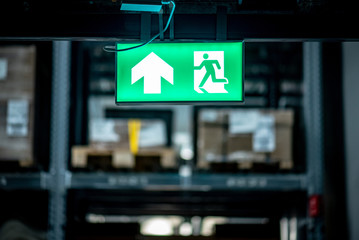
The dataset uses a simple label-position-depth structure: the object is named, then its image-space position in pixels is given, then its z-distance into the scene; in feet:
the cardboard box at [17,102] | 15.51
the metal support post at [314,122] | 16.61
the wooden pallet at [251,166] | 16.49
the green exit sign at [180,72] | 11.21
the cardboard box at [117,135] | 16.69
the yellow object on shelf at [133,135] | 16.79
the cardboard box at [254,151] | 16.43
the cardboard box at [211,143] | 16.47
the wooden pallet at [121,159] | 16.72
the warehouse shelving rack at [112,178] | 16.39
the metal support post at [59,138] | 16.56
